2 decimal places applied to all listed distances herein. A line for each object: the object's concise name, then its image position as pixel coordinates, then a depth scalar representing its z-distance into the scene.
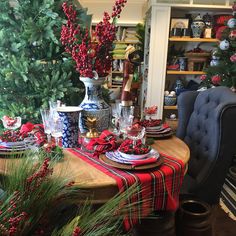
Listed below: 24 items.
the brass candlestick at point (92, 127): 1.55
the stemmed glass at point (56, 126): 1.46
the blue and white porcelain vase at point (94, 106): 1.60
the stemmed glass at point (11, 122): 1.51
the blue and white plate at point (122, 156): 1.23
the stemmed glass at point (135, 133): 1.38
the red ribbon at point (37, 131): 1.38
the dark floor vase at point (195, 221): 1.55
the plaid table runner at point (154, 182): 1.10
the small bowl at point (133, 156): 1.23
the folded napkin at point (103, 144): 1.36
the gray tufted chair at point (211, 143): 1.67
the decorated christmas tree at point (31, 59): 2.02
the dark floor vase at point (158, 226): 1.42
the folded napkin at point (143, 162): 1.19
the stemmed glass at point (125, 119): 1.58
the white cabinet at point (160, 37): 4.06
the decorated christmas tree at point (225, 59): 3.53
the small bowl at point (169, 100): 4.31
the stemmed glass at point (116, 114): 1.65
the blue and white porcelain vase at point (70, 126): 1.42
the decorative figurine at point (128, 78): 1.71
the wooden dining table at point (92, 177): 1.08
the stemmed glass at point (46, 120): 1.48
